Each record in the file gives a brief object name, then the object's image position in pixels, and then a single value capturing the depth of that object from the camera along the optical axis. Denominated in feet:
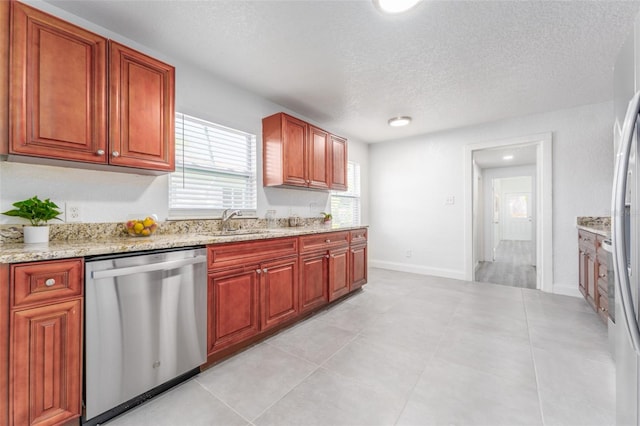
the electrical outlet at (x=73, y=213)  5.91
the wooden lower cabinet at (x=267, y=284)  6.31
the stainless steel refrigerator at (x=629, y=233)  2.92
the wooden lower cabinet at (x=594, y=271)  7.54
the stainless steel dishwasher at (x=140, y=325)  4.44
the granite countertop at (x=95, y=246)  3.89
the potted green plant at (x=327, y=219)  12.35
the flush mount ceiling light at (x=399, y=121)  12.60
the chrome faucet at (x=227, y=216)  8.38
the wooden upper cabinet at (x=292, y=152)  9.87
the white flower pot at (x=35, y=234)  5.08
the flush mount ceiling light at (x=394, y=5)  5.55
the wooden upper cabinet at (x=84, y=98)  4.73
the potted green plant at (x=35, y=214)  4.95
